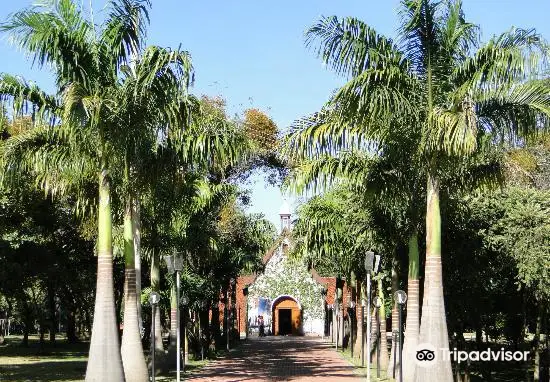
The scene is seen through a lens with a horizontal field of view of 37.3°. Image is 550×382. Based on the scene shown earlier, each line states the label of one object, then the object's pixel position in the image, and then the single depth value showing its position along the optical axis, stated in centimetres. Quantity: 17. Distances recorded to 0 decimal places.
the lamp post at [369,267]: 1919
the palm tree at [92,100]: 1528
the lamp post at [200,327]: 3328
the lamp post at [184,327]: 2574
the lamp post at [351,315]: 3719
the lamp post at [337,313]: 4836
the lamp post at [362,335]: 2991
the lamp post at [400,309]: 1677
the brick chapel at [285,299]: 6731
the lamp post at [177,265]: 2082
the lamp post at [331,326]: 5718
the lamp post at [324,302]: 6682
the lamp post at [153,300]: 1920
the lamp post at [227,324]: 4209
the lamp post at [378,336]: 2356
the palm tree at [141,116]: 1638
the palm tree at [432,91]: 1540
